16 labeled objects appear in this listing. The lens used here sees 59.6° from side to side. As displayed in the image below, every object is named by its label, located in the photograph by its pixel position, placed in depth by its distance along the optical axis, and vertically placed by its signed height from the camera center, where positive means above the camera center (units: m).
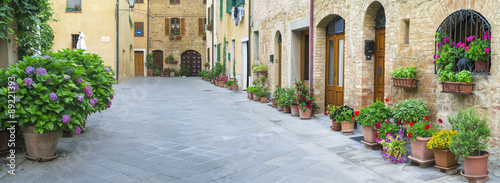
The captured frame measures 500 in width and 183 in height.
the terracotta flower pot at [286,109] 10.23 -0.77
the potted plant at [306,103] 9.21 -0.56
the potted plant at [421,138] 4.95 -0.70
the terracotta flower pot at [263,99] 12.79 -0.65
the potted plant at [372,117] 5.95 -0.55
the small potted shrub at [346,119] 7.24 -0.71
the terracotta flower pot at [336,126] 7.61 -0.86
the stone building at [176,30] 33.66 +3.66
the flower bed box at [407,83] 5.97 -0.08
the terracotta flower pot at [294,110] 9.65 -0.73
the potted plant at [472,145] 4.29 -0.68
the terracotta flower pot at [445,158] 4.66 -0.87
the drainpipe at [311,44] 9.54 +0.73
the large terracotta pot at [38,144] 5.21 -0.80
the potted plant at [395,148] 5.21 -0.86
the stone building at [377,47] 4.87 +0.52
